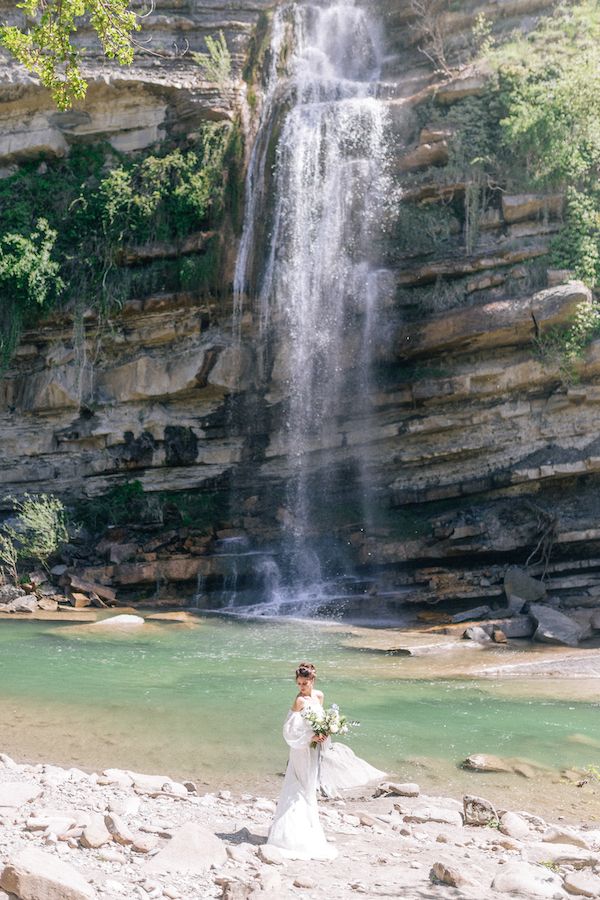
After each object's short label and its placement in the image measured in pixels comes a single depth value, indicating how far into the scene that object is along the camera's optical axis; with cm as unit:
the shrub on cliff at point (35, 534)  1902
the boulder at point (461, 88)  2023
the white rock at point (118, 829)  521
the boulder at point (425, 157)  1980
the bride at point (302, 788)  538
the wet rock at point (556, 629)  1369
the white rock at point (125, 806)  591
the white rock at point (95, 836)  505
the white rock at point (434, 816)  620
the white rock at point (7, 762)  726
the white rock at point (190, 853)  489
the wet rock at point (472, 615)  1554
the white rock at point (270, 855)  518
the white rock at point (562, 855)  529
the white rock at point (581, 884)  480
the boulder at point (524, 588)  1589
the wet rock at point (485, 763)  777
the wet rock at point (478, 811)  621
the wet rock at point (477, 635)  1387
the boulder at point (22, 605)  1741
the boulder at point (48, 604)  1769
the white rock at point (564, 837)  580
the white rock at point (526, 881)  472
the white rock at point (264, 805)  651
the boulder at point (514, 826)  602
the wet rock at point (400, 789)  693
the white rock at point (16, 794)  583
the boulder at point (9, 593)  1800
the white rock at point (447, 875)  478
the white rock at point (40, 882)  411
